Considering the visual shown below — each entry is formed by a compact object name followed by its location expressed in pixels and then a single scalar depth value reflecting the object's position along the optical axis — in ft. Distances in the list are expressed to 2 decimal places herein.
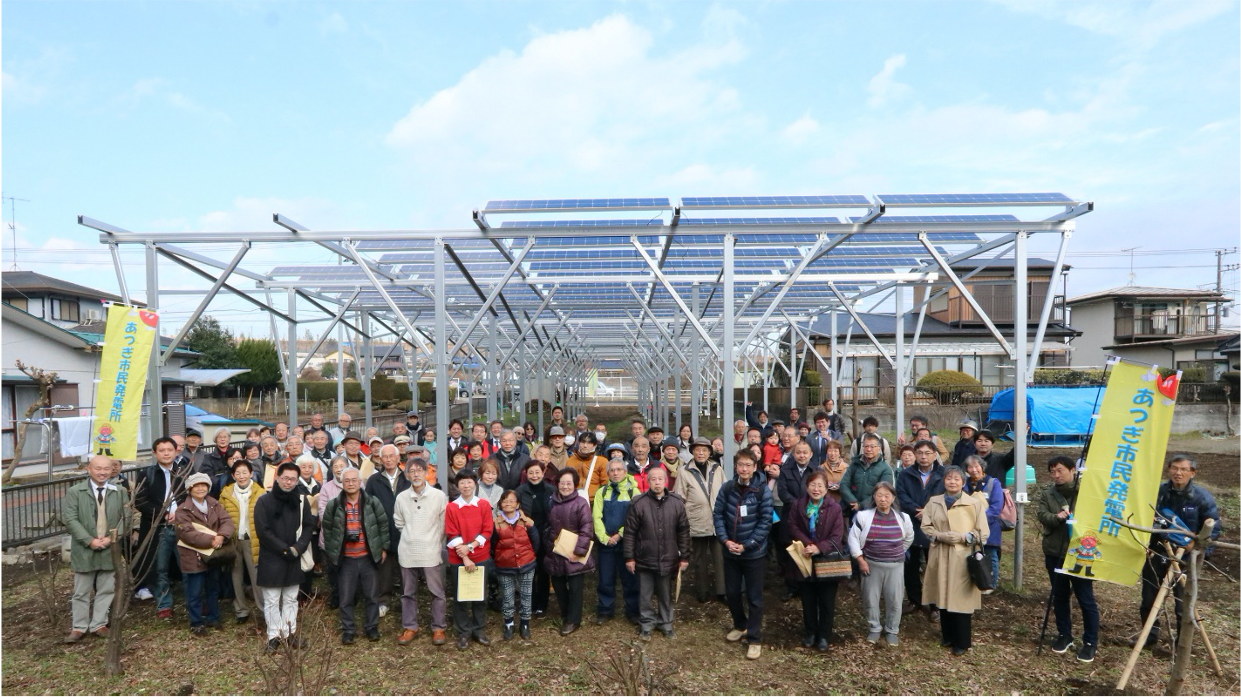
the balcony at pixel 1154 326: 96.58
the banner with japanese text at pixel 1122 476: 15.24
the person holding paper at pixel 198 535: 17.78
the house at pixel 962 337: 87.15
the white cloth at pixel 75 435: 42.15
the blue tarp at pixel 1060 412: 57.57
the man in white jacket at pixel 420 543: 17.75
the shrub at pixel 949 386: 73.67
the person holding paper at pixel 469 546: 17.34
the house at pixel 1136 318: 96.37
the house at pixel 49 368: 46.50
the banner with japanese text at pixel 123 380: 19.06
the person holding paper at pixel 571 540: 18.24
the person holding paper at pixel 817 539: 16.71
